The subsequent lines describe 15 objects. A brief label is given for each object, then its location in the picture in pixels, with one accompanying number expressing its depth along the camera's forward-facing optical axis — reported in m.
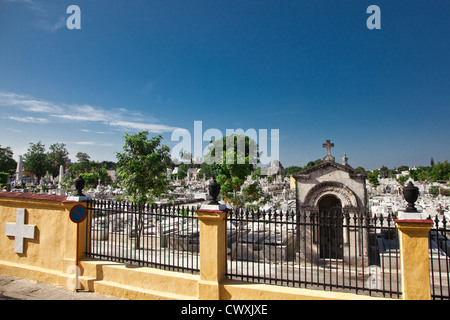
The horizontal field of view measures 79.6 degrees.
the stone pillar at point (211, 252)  5.54
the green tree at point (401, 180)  53.06
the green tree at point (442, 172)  67.56
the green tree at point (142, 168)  11.86
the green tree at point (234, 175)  11.99
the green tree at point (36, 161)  65.94
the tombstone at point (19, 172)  41.40
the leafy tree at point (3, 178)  44.50
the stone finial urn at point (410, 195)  4.75
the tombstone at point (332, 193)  10.06
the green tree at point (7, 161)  63.66
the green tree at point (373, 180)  46.22
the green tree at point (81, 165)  66.93
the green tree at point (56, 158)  69.57
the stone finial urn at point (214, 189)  5.76
